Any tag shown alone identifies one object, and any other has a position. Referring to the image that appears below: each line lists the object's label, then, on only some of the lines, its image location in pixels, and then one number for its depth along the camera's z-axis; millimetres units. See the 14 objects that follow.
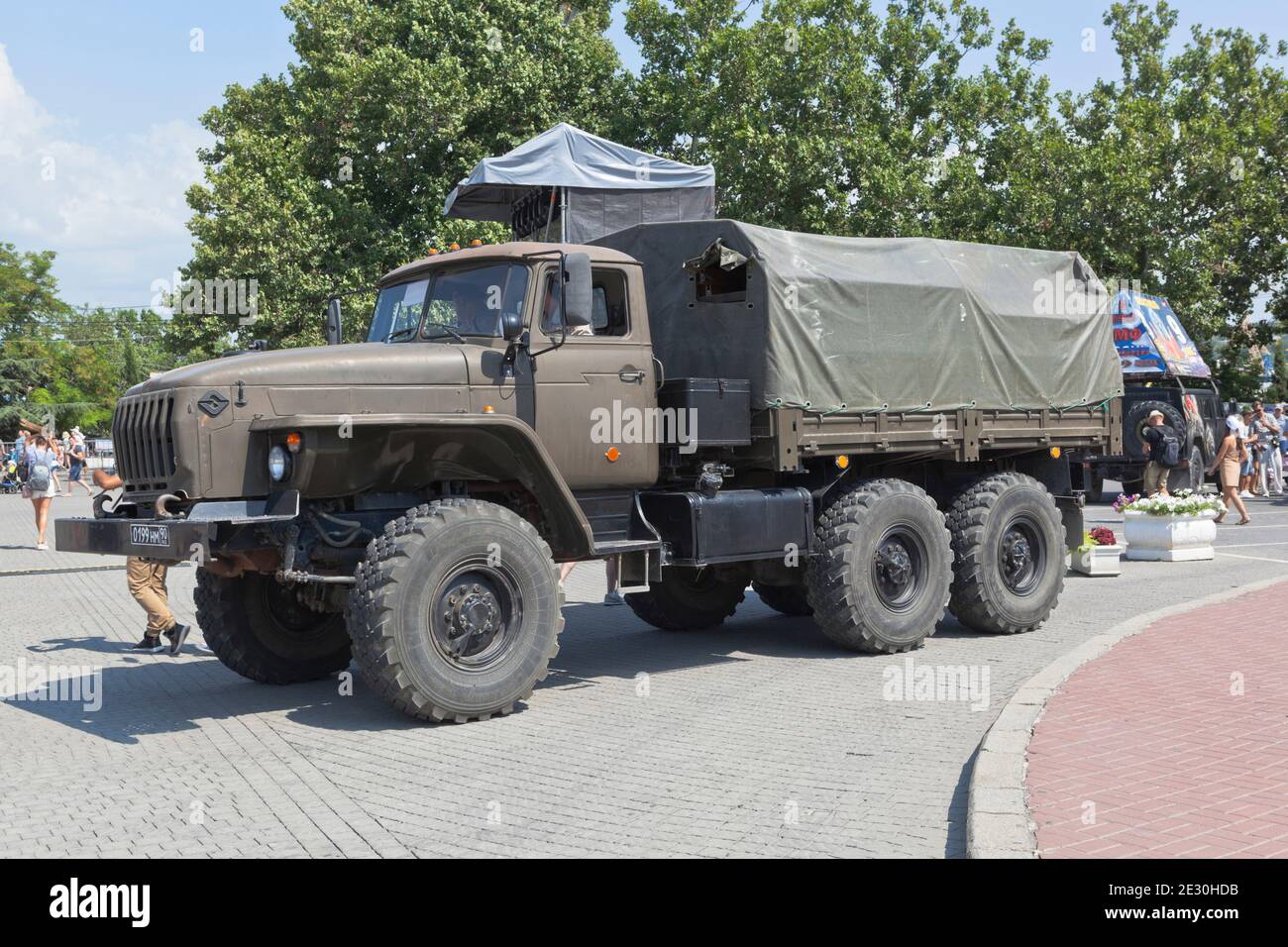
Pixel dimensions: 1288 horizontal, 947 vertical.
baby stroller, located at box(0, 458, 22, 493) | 42656
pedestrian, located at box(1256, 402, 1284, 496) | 27281
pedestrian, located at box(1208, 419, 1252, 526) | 20175
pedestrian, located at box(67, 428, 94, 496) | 37894
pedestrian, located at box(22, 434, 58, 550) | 19203
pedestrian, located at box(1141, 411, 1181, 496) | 17609
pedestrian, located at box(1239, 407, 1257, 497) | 26672
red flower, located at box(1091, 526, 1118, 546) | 14078
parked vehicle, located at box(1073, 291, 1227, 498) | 21453
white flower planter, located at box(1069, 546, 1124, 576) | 13844
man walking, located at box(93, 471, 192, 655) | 9836
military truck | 6992
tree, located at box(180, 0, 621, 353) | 27109
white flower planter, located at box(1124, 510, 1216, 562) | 15125
